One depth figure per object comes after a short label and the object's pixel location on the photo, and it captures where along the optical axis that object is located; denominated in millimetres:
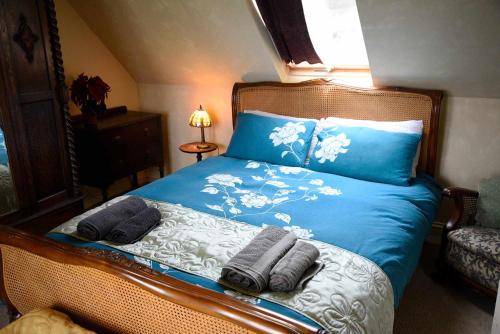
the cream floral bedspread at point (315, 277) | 1349
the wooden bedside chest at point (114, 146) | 3140
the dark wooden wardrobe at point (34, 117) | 2260
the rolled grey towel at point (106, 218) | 1755
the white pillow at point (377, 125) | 2602
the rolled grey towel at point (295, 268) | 1392
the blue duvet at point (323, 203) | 1777
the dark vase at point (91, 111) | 3082
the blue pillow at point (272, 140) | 2773
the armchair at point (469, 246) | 2064
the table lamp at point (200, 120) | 3414
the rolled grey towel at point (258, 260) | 1405
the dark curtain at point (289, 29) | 2635
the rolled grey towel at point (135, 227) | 1739
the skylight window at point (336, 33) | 2689
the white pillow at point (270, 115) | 2941
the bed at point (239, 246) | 1204
